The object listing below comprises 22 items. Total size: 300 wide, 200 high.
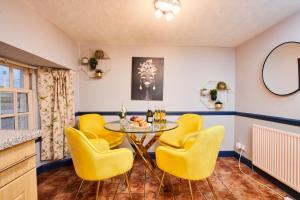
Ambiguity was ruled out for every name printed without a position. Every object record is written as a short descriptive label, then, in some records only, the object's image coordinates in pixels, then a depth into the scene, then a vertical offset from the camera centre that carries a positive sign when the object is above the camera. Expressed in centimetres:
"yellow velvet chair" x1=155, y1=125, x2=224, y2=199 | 152 -58
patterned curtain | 257 -15
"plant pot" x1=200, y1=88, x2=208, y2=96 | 323 +12
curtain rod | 196 +48
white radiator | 187 -74
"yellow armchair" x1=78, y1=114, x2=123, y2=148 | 257 -52
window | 207 +2
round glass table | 193 -39
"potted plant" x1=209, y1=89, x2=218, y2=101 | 317 +8
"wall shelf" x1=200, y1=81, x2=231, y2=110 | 329 +4
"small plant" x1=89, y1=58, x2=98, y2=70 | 307 +69
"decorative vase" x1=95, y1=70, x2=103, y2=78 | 311 +49
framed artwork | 321 +40
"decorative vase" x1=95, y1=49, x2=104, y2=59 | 308 +85
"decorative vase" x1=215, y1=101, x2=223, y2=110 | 321 -14
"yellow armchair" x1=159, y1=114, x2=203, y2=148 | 260 -53
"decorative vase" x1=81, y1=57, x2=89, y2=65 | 310 +74
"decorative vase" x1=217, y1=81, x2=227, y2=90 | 318 +26
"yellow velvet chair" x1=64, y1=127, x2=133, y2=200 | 152 -60
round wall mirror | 199 +39
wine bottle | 251 -30
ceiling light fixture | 167 +98
